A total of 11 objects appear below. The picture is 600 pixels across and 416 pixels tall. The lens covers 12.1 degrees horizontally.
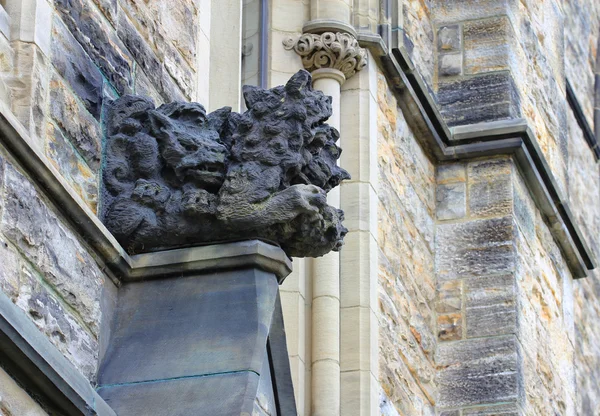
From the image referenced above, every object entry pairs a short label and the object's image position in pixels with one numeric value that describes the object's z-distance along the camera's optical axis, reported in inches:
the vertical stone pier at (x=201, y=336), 268.0
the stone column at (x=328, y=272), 468.1
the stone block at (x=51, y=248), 253.6
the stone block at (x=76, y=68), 278.4
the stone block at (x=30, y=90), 265.0
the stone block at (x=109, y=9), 296.2
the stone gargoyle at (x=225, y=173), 286.3
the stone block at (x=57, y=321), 253.6
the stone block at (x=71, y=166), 271.3
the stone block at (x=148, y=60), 304.2
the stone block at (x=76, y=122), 274.7
